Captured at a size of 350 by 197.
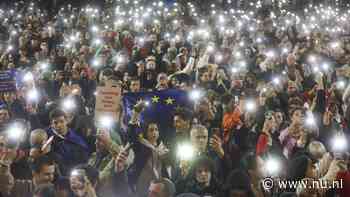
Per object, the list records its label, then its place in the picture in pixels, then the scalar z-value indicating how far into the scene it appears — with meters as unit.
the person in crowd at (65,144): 6.50
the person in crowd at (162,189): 5.78
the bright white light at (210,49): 11.80
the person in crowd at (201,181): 5.88
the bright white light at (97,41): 13.64
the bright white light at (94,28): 17.31
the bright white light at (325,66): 10.88
